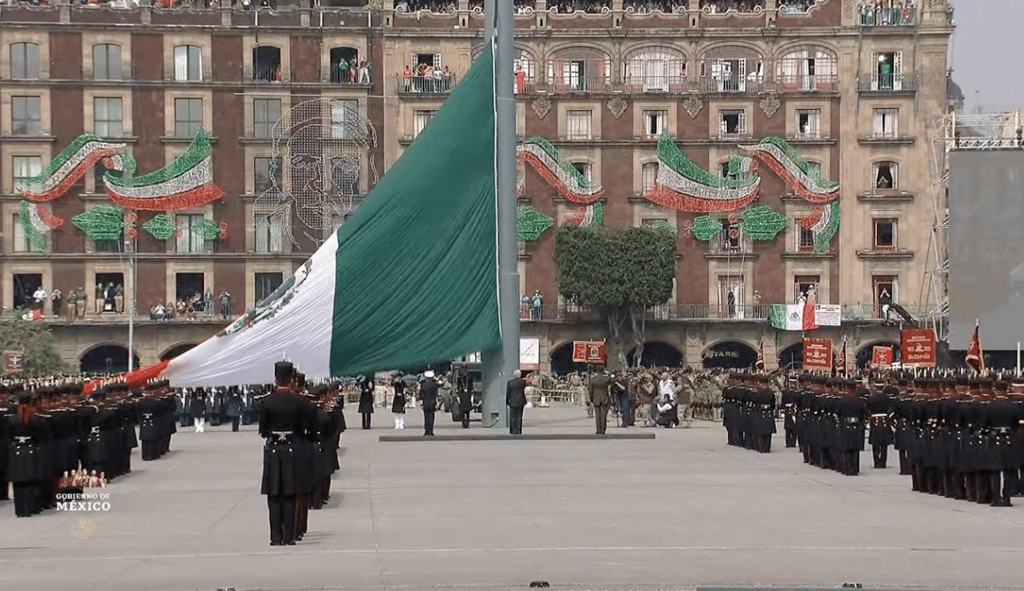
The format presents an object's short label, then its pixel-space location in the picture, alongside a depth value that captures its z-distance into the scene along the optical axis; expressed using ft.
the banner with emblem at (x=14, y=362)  211.08
